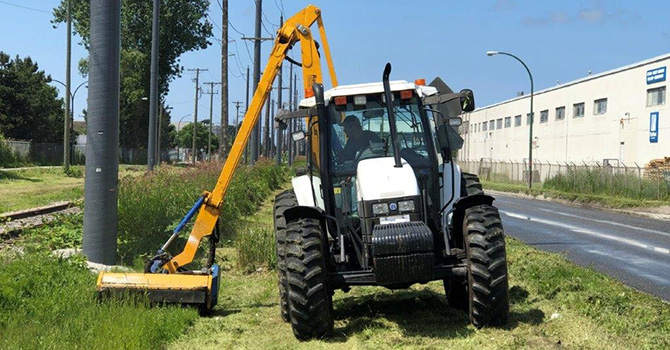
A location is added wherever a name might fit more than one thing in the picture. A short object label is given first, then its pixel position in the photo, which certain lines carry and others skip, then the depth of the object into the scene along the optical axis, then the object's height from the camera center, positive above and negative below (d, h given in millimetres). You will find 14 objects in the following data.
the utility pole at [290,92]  79850 +7252
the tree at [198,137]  129625 +3275
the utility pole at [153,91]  28078 +2435
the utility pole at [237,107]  109388 +7238
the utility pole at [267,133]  67125 +2563
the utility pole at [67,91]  42781 +3520
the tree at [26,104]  67438 +4448
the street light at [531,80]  41438 +4740
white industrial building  40281 +2986
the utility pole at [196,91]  76550 +6924
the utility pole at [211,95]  91100 +7659
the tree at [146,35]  62125 +10376
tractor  6961 -522
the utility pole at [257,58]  37600 +5157
